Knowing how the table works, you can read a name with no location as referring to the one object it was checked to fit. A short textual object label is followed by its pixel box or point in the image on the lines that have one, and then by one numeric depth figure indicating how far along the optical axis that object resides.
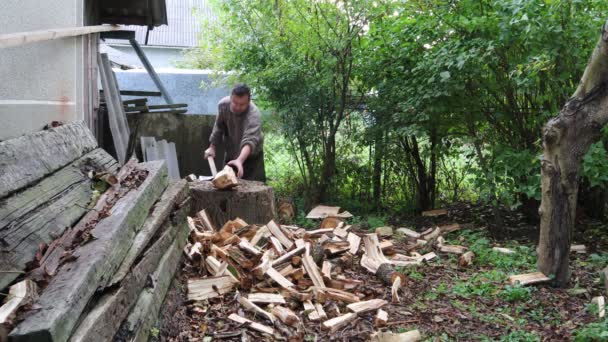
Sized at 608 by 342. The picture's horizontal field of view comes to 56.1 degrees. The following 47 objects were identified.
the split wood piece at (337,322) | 3.93
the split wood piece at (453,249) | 6.07
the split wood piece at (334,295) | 4.38
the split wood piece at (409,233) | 6.77
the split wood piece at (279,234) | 5.23
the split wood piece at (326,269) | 4.79
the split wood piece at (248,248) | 4.82
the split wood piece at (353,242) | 5.63
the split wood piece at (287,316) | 3.91
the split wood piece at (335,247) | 5.45
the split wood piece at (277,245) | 5.04
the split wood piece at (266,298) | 4.17
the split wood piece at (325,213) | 7.37
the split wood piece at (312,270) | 4.66
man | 7.01
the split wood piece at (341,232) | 6.06
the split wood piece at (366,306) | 4.24
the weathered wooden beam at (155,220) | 2.86
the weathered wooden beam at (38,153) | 2.71
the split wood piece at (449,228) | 7.12
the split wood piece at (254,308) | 3.96
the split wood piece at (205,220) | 5.70
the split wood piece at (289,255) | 4.78
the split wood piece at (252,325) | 3.79
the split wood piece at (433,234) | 6.58
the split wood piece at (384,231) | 6.66
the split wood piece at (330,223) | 6.60
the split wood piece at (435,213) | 8.14
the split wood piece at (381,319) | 4.04
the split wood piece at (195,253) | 4.66
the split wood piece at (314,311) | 4.11
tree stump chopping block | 6.07
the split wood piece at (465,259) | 5.64
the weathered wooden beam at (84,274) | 1.95
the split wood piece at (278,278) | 4.45
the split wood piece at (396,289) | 4.57
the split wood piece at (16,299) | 1.97
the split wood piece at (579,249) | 6.10
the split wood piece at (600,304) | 4.16
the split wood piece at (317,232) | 5.78
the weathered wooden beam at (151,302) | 2.79
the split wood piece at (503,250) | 5.95
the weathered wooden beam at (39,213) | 2.39
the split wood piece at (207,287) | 4.14
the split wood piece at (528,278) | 4.85
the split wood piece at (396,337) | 3.67
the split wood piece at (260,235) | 5.21
